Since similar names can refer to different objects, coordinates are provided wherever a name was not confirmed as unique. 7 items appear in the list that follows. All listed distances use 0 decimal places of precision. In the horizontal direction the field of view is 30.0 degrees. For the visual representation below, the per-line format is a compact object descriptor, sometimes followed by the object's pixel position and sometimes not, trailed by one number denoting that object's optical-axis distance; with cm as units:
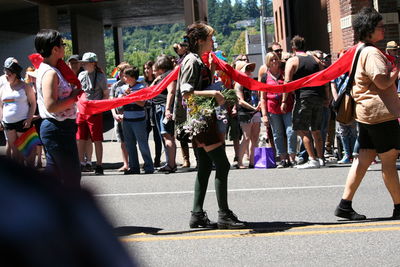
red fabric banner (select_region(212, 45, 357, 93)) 853
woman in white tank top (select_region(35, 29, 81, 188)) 616
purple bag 1154
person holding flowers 671
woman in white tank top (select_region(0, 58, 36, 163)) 1145
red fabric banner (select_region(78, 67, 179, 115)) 1051
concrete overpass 2675
